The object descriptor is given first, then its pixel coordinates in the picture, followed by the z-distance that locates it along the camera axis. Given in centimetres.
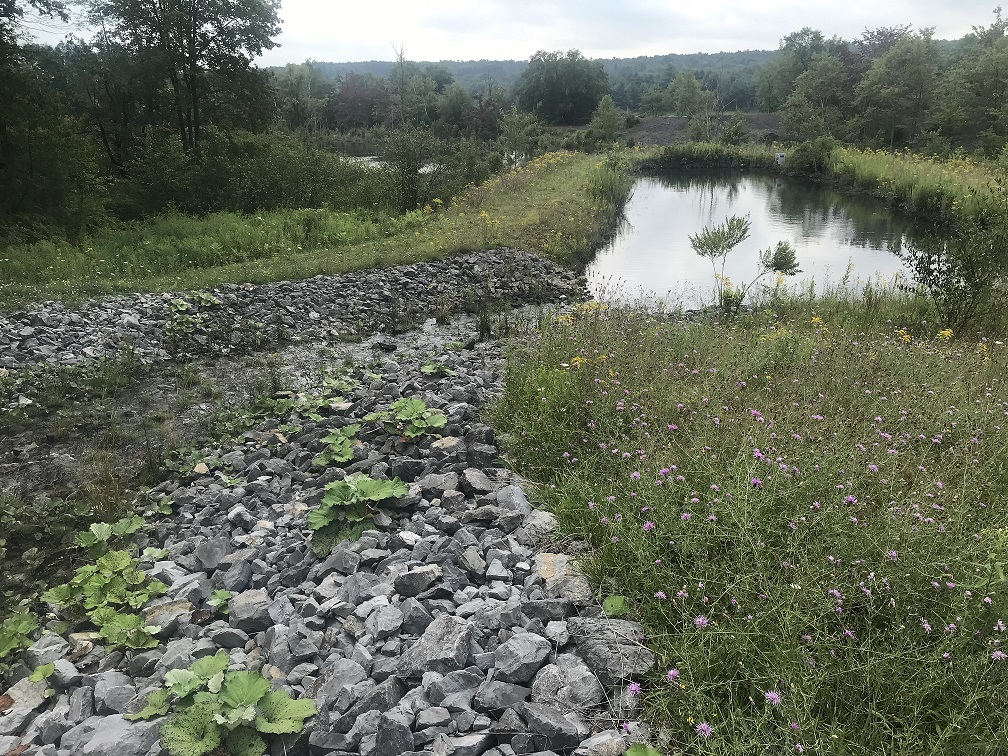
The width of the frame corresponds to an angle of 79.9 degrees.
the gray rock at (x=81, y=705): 282
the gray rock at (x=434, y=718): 243
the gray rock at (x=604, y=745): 227
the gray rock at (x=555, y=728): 231
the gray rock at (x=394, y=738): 236
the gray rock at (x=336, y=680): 267
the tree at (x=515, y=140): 3375
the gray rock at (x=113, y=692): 283
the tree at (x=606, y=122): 4944
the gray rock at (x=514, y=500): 392
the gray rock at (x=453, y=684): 257
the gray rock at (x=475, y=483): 422
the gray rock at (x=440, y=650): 270
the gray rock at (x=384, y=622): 299
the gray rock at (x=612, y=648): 256
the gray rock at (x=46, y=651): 321
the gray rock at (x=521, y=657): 261
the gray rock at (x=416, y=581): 328
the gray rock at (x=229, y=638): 321
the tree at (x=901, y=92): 3662
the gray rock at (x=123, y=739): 254
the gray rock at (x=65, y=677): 304
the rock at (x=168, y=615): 335
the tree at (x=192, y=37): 2019
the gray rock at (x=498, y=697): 250
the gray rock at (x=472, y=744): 232
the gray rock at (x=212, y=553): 394
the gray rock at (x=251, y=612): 332
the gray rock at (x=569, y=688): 247
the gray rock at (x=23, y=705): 281
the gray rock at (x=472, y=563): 337
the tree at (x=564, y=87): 6812
